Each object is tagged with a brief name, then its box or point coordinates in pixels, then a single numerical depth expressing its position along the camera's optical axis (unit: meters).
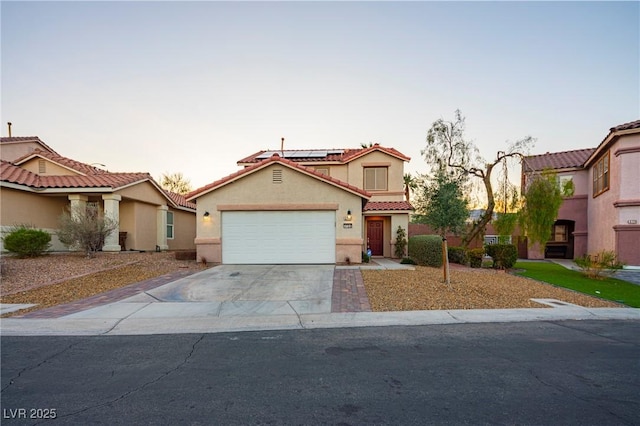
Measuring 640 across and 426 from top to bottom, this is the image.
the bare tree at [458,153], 17.73
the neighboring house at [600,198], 15.74
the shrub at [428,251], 15.64
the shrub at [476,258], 16.88
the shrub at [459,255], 17.45
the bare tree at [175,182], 44.53
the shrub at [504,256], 16.36
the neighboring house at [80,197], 15.84
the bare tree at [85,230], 14.27
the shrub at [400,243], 19.86
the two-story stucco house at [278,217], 15.22
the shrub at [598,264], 13.10
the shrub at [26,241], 13.43
